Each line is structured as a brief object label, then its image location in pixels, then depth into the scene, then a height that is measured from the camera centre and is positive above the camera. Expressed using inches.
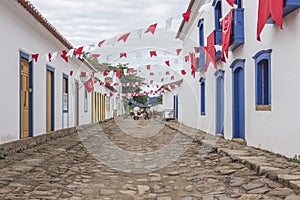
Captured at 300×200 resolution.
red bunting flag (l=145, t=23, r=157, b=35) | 347.6 +69.0
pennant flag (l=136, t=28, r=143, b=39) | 369.4 +69.6
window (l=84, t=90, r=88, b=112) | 842.5 +9.2
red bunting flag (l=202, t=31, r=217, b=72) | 438.0 +64.4
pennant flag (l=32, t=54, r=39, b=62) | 406.6 +51.5
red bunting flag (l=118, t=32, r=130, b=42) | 371.9 +65.1
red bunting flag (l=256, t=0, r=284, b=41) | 247.0 +61.6
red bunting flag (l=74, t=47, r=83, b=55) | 404.5 +57.1
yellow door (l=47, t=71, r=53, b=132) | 501.4 +5.3
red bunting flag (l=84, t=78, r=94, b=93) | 816.4 +42.0
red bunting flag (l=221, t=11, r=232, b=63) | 367.7 +70.9
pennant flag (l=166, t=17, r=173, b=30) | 343.0 +72.5
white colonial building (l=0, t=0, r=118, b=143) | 328.6 +32.7
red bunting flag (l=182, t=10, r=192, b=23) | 339.4 +78.9
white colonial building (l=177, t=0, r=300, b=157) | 255.9 +20.8
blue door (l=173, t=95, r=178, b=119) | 1041.3 -6.5
